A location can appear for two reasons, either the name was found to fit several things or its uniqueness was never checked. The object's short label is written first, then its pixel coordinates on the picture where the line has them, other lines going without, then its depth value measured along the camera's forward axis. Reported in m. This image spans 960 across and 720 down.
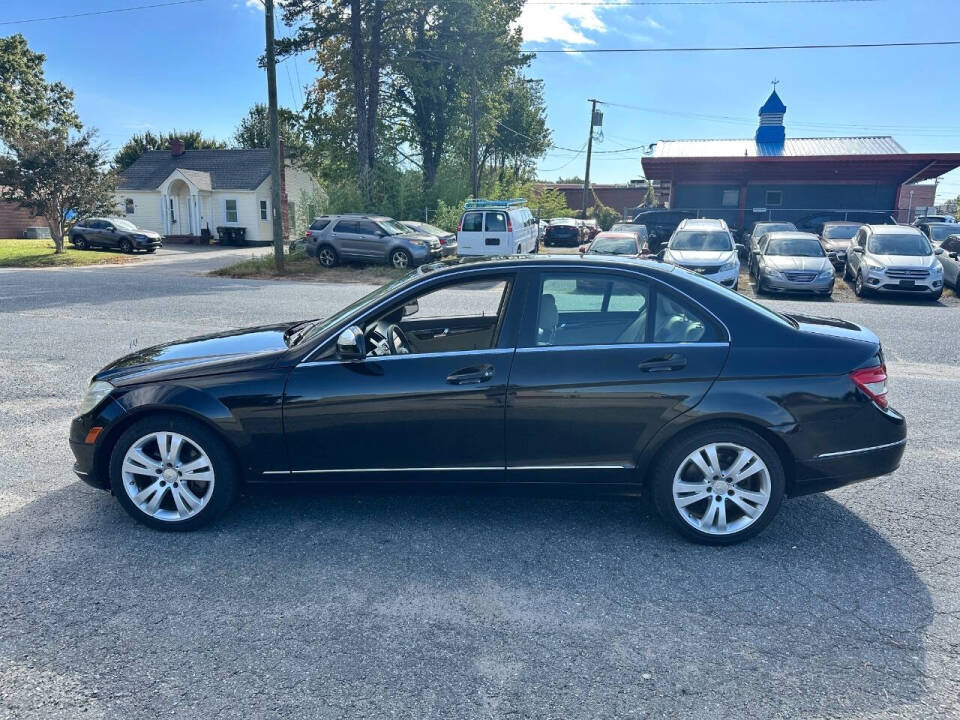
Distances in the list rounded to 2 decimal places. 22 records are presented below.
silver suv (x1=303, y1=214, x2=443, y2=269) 21.83
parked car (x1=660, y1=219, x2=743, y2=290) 15.66
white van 22.03
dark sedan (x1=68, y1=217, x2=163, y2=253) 31.02
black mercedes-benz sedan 3.73
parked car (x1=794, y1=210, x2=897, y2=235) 28.09
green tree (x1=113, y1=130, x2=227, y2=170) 56.43
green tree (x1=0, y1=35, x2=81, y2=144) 46.94
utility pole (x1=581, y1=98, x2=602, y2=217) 46.78
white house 39.50
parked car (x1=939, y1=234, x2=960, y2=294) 16.38
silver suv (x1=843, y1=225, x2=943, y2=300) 15.34
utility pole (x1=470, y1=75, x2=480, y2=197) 30.66
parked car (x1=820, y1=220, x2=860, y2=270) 20.38
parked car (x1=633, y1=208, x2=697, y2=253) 28.58
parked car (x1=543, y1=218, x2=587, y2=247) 35.47
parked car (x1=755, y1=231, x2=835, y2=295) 15.64
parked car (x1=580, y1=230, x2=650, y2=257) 18.47
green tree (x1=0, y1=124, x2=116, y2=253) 24.42
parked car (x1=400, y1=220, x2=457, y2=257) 24.21
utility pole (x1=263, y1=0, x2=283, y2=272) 20.00
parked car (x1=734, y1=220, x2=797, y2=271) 22.14
